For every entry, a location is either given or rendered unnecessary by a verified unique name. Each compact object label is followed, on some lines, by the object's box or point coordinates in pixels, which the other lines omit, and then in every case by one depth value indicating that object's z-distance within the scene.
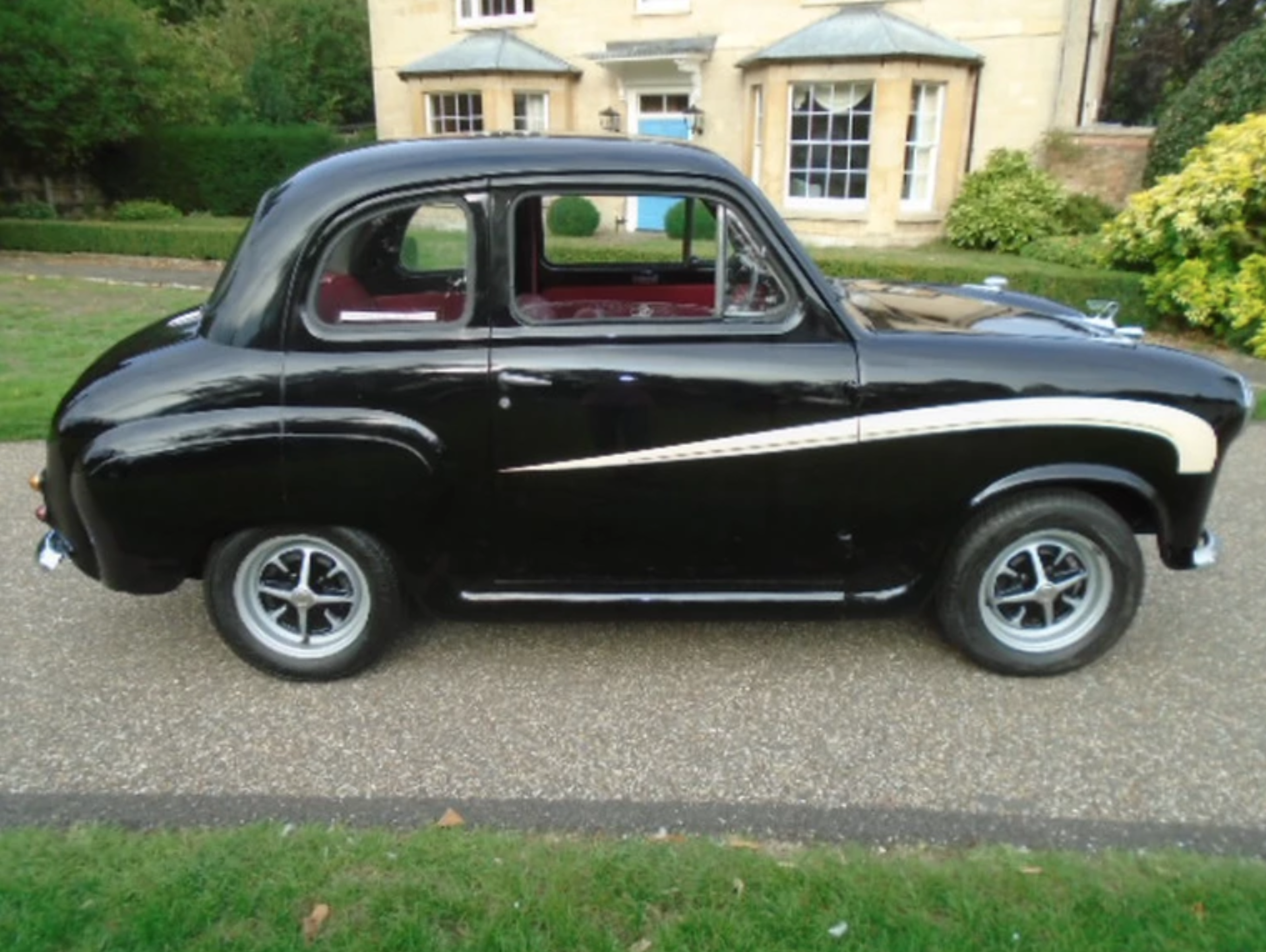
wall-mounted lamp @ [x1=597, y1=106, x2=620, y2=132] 17.27
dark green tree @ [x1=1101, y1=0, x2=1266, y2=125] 30.25
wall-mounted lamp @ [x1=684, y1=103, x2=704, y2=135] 17.12
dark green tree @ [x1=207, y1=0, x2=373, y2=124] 33.12
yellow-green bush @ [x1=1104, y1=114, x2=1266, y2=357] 8.90
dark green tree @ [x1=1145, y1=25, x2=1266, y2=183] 12.20
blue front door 17.78
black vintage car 3.10
